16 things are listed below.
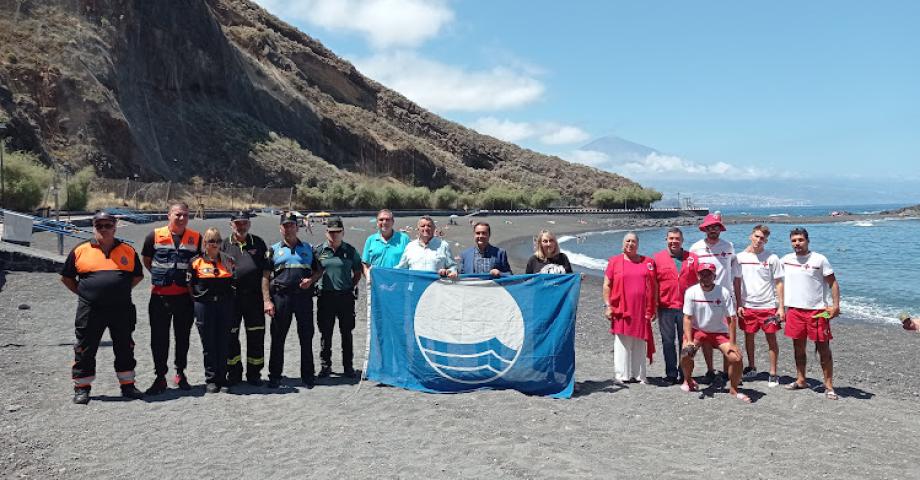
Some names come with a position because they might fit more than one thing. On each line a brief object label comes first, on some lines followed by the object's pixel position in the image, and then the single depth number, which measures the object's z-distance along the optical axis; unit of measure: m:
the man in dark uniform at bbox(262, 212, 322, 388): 6.80
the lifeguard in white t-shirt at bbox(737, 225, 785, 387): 7.25
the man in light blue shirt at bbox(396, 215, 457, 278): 7.27
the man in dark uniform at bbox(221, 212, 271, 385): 6.63
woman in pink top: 7.02
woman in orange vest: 6.47
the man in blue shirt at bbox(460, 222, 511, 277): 7.23
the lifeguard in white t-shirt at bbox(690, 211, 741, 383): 7.13
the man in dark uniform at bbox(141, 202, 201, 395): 6.50
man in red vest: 7.18
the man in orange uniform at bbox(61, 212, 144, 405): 6.23
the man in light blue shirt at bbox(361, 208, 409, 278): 7.37
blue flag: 6.93
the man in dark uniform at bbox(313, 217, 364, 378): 7.03
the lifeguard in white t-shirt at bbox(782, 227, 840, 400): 6.92
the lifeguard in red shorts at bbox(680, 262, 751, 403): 6.82
